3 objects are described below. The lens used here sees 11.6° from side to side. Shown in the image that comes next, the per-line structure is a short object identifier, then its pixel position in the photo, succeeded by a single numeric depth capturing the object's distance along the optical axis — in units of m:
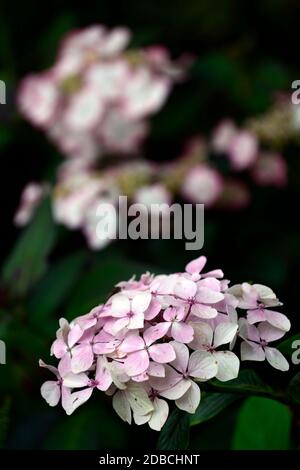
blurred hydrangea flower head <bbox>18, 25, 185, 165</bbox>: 1.64
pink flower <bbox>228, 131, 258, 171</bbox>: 1.65
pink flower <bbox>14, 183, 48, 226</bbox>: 1.52
